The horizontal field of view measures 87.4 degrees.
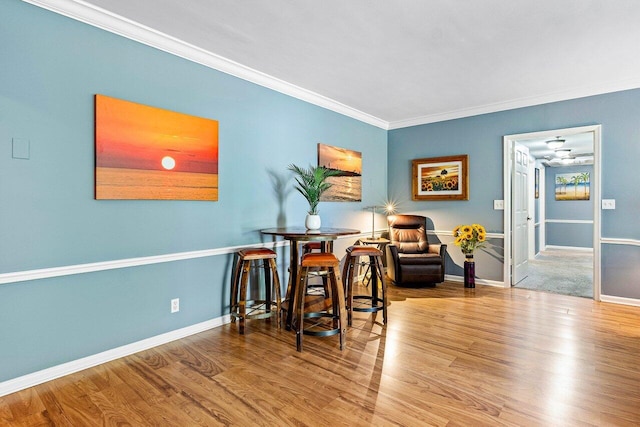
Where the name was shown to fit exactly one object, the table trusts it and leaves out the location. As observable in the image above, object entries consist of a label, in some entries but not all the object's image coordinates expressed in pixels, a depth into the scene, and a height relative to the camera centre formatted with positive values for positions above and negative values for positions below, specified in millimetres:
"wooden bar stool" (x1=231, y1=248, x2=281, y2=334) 2996 -688
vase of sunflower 4676 -416
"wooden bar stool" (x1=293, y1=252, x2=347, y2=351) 2652 -592
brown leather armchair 4559 -579
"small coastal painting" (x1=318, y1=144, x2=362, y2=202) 4410 +631
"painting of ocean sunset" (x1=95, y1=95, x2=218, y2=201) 2445 +485
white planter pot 3330 -86
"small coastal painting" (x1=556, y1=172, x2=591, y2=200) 8578 +735
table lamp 5192 +61
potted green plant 3342 +226
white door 4770 +13
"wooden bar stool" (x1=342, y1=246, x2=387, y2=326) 3086 -529
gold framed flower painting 5027 +555
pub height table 2756 -209
